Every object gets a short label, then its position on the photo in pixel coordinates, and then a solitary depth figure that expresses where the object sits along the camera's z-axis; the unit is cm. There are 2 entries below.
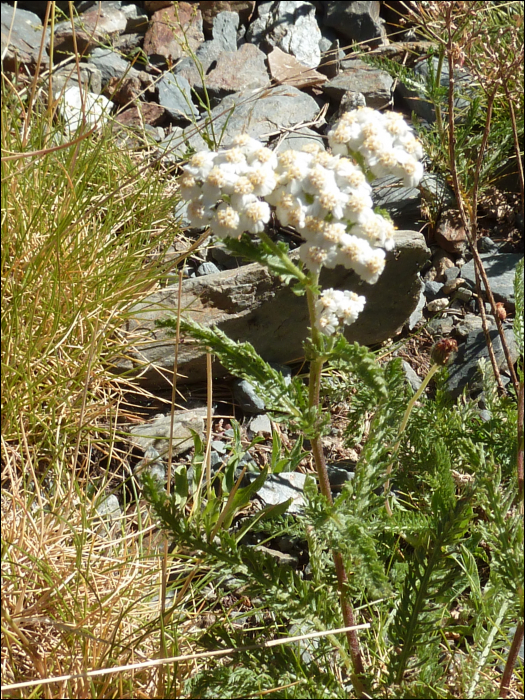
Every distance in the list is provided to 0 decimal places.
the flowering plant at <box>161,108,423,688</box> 131
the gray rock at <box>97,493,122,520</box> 208
